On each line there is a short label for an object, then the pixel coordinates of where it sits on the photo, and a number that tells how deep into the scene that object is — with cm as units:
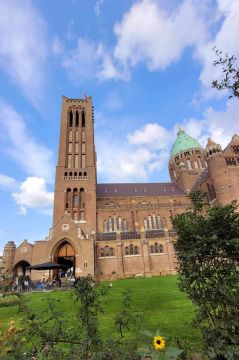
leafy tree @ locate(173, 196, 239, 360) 501
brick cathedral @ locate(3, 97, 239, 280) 3591
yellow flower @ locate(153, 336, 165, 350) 341
